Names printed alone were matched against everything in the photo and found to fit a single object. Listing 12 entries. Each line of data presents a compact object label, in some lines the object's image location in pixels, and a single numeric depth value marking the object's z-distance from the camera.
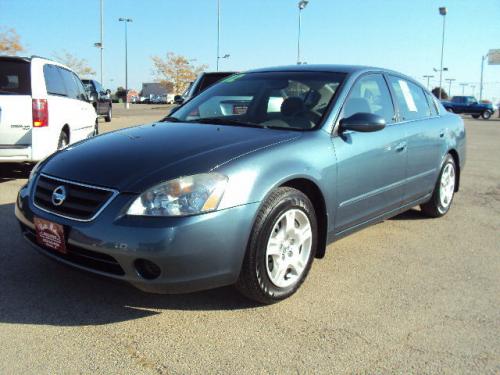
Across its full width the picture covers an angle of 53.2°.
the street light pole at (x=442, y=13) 48.53
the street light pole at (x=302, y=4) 42.38
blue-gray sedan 2.71
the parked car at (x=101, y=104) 19.10
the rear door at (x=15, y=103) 6.10
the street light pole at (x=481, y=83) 84.56
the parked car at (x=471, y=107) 38.88
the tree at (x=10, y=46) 27.27
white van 6.13
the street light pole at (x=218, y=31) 44.08
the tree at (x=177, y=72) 65.62
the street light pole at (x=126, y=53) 52.51
